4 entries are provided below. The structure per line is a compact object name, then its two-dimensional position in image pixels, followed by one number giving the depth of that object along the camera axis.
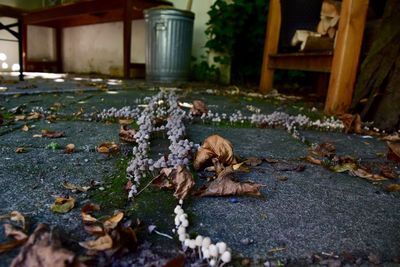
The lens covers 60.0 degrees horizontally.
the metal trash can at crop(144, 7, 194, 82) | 4.41
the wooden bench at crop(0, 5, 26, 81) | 3.67
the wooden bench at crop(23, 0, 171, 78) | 4.83
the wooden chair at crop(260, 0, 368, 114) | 2.16
